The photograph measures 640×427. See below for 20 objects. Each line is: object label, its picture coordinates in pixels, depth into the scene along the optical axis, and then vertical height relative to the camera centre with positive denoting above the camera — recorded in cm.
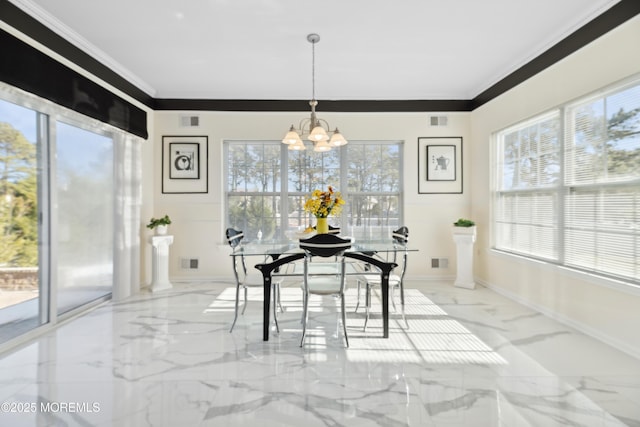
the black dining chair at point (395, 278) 310 -63
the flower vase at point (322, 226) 337 -13
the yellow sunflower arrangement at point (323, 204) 326 +9
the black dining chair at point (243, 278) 303 -62
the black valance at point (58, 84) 253 +118
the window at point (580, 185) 262 +28
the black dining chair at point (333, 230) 385 -20
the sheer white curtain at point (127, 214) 405 -2
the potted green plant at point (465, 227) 450 -18
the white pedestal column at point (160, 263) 445 -68
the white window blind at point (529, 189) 346 +30
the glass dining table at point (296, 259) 277 -40
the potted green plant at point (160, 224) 444 -15
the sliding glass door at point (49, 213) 270 +0
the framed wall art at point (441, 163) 505 +78
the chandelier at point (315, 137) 296 +72
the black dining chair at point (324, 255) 268 -34
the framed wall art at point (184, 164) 495 +74
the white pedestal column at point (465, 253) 451 -55
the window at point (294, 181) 510 +51
